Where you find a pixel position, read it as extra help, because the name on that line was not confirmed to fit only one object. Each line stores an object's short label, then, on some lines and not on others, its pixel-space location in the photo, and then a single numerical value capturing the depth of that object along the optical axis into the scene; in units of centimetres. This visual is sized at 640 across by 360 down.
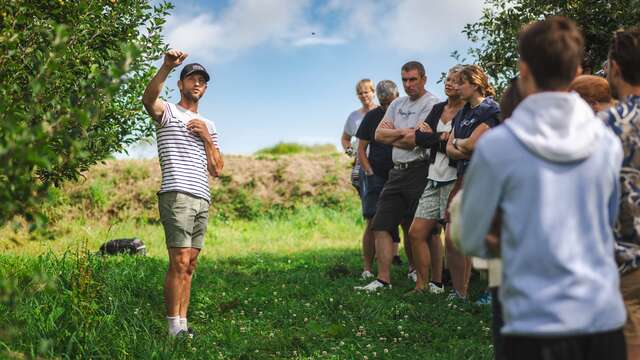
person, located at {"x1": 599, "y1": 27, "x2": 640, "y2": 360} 328
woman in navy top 664
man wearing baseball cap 606
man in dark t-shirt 883
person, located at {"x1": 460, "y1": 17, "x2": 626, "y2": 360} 251
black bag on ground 1152
